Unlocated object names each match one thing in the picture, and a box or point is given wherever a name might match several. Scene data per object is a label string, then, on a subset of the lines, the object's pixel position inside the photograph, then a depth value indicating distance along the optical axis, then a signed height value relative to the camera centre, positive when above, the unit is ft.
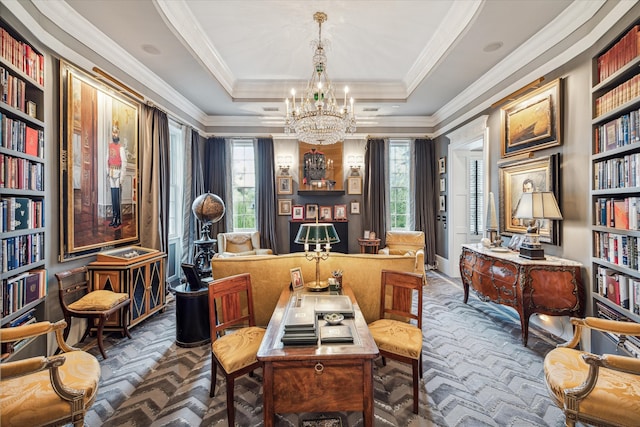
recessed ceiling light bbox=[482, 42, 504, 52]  11.09 +7.05
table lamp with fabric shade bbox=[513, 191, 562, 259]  9.55 -0.01
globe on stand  11.51 +0.06
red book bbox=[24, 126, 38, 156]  7.81 +2.19
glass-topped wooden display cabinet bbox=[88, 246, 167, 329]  10.05 -2.51
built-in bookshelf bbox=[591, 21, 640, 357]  7.02 +0.71
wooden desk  4.96 -3.21
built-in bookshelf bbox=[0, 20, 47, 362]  7.03 +0.75
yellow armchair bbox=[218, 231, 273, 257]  17.57 -2.10
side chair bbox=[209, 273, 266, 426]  6.12 -3.29
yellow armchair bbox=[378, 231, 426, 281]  18.20 -2.05
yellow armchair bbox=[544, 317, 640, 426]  4.65 -3.37
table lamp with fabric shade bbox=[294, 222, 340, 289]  8.17 -0.75
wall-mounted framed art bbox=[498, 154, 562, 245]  10.33 +1.15
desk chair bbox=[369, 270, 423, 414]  6.69 -3.28
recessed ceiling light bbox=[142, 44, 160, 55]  11.01 +6.98
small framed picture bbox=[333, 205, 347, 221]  20.65 +0.01
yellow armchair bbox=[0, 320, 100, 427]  4.61 -3.38
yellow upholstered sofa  9.52 -2.27
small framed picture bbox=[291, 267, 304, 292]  8.57 -2.19
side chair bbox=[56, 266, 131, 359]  8.82 -3.04
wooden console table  9.05 -2.67
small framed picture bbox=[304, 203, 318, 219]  20.80 +0.14
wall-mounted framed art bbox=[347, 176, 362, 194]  21.02 +2.27
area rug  6.40 -4.93
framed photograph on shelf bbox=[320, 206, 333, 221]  20.77 +0.06
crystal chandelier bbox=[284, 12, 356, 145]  10.85 +3.94
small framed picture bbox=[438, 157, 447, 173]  18.81 +3.44
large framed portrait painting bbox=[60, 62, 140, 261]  9.21 +1.92
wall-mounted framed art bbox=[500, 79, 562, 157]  10.21 +3.88
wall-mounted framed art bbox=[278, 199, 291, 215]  20.85 +0.47
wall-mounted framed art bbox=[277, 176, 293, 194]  20.79 +2.27
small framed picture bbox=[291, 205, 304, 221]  20.59 -0.01
